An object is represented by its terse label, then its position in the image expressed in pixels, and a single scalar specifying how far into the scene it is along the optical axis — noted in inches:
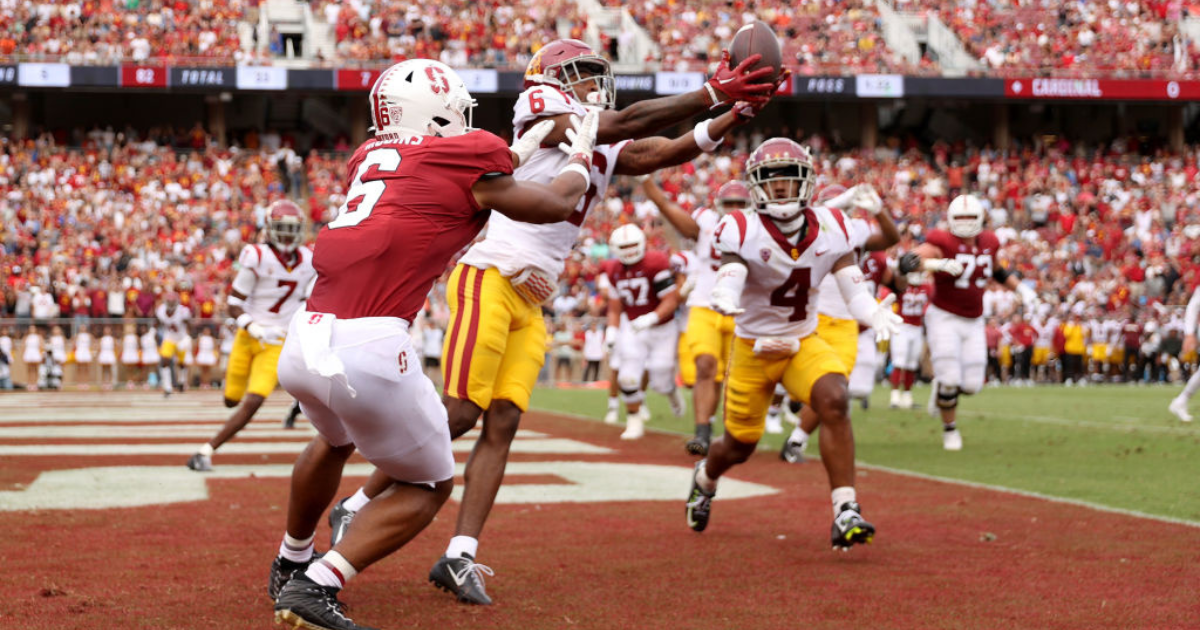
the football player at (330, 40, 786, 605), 390.3
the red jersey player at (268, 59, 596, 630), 286.5
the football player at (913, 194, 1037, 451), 813.9
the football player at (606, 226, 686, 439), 909.2
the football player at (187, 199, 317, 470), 677.3
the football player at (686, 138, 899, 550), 449.7
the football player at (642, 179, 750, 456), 761.6
